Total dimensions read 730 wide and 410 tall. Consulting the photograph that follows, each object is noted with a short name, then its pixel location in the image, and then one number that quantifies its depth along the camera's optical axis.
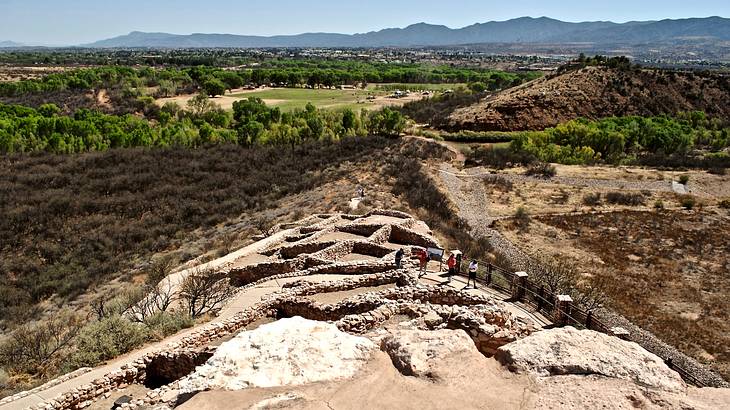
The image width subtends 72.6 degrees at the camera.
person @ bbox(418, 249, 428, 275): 18.65
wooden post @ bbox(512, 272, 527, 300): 16.59
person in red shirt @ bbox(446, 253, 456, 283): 18.67
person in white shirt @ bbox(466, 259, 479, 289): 17.83
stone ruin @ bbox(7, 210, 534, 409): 12.61
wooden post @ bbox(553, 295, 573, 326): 14.67
